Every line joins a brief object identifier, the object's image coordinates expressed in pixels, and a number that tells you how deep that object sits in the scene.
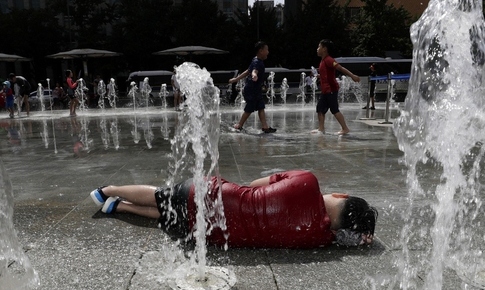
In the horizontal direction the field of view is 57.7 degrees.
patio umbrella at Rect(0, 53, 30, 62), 22.75
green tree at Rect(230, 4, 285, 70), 37.75
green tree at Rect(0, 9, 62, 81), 37.09
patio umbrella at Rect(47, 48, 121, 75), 23.33
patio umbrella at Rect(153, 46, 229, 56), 23.83
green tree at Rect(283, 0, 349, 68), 37.34
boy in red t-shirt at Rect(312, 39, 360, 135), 7.75
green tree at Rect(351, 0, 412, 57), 36.44
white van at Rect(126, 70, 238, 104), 31.27
